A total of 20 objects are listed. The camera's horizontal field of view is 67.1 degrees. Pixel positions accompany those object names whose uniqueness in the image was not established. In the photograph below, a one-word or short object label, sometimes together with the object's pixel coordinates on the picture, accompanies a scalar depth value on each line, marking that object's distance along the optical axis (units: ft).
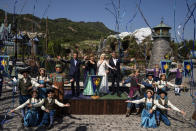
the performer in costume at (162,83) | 20.03
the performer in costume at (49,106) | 15.61
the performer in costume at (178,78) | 28.97
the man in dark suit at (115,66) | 20.30
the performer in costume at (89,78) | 20.71
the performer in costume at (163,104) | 16.35
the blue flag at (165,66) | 28.86
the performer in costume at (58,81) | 17.33
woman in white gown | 21.08
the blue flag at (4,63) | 23.73
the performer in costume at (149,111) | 16.17
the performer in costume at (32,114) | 15.40
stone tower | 59.88
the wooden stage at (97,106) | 19.01
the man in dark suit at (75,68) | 19.27
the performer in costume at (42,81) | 17.42
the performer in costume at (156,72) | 27.55
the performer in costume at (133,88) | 18.75
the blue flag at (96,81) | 19.06
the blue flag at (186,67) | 22.71
